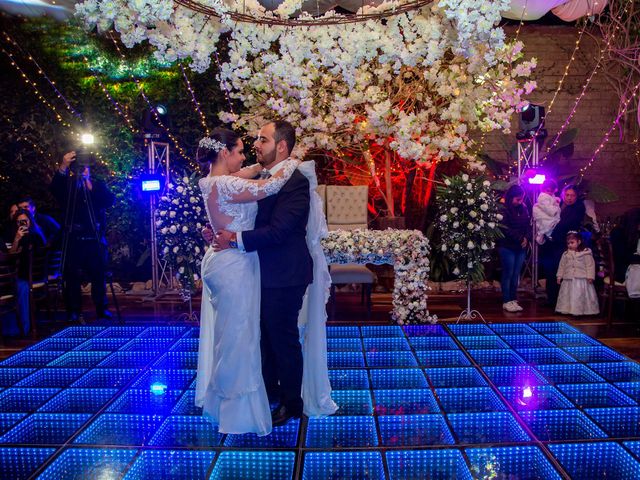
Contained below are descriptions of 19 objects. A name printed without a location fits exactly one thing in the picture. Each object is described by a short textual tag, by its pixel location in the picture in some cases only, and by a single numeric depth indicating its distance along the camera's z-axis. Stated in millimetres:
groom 3297
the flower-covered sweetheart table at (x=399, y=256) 6230
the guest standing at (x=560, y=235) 7637
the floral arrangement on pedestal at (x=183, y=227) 6414
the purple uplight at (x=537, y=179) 8336
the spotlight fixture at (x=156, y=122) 8102
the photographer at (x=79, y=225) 6402
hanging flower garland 4703
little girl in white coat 7062
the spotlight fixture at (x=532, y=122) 8531
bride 3375
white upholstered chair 8039
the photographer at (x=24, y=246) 6234
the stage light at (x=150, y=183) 8062
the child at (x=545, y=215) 8188
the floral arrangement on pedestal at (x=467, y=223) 6574
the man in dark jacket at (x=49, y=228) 7199
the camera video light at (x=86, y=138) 7202
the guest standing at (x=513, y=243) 7281
